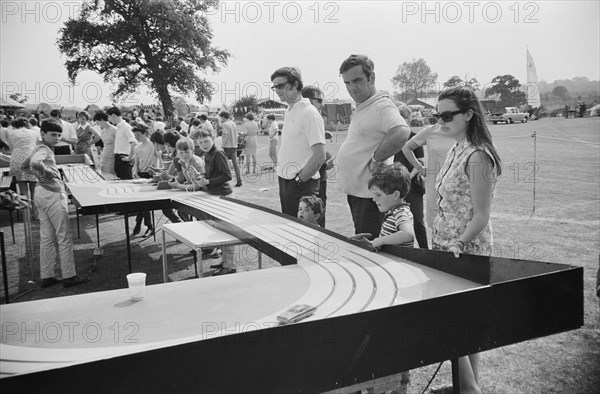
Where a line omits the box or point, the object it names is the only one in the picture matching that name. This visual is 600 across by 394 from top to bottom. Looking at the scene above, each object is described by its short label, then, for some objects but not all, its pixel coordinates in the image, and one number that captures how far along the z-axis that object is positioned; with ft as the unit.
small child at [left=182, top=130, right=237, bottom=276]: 15.80
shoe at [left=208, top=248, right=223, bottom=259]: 18.19
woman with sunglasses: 7.54
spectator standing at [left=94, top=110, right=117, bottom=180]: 27.27
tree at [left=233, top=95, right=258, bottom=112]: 183.98
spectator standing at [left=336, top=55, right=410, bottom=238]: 10.41
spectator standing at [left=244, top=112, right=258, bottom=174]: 43.19
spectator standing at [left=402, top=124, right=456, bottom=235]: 13.78
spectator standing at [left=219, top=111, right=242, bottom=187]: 40.29
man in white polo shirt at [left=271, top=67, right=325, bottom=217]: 12.05
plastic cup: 6.18
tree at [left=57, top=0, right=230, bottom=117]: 90.58
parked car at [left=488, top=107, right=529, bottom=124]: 116.37
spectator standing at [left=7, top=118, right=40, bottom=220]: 22.24
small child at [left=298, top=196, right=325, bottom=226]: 11.76
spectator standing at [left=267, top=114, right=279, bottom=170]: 43.52
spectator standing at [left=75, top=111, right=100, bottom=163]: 32.90
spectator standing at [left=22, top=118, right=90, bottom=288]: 14.64
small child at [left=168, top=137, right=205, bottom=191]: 17.39
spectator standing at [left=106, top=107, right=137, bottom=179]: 26.13
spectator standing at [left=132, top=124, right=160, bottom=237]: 24.36
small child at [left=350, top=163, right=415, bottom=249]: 8.72
